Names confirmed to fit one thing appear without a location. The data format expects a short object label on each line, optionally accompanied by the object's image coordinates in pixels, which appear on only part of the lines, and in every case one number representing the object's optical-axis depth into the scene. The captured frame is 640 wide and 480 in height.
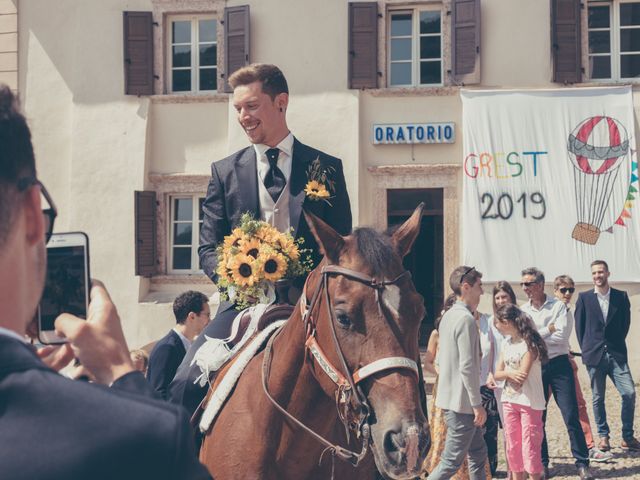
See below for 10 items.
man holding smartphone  1.57
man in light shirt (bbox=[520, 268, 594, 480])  11.34
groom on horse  5.76
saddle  5.29
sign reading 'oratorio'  20.19
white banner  19.56
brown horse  4.26
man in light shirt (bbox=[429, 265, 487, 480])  9.45
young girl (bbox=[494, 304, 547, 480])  10.33
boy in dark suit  7.07
